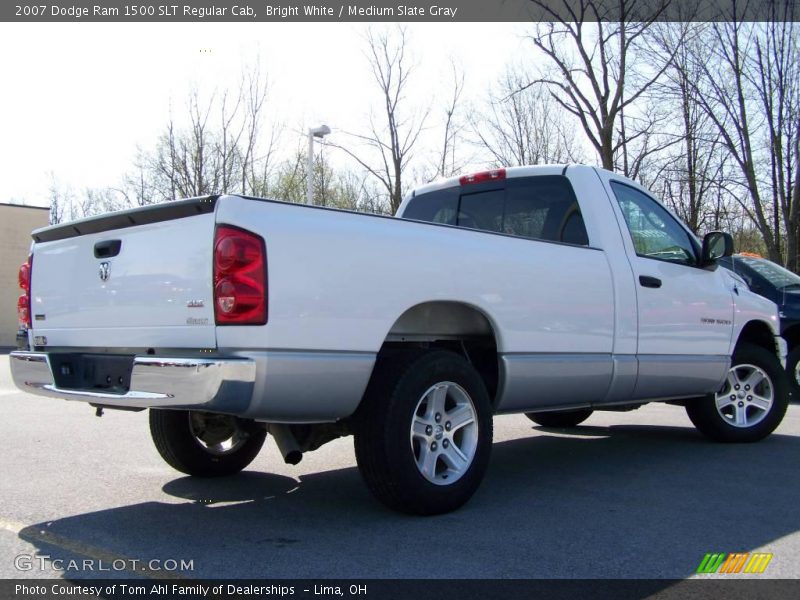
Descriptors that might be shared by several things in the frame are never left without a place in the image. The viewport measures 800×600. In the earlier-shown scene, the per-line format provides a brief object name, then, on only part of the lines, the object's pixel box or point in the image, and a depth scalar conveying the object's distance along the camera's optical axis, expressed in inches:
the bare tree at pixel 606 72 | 817.5
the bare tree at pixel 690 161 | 821.9
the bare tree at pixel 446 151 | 1012.5
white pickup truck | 139.8
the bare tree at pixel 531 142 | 957.8
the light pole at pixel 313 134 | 684.7
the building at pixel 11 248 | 1091.9
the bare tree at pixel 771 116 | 811.4
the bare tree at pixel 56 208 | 1662.3
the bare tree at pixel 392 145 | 1007.0
